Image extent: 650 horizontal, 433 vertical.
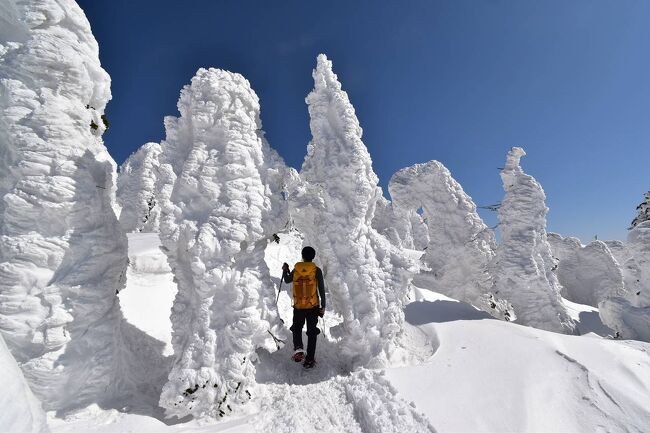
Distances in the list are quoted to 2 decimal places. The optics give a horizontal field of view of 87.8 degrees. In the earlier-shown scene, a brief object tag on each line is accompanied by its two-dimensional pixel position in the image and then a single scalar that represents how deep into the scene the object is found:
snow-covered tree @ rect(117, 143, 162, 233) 21.78
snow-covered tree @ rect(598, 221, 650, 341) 8.05
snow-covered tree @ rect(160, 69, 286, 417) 4.95
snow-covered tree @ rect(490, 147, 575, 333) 9.79
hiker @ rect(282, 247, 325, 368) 5.93
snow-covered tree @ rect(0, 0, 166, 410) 4.47
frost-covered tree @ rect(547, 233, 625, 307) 16.91
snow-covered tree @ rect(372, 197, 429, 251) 21.06
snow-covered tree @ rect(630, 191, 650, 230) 14.08
